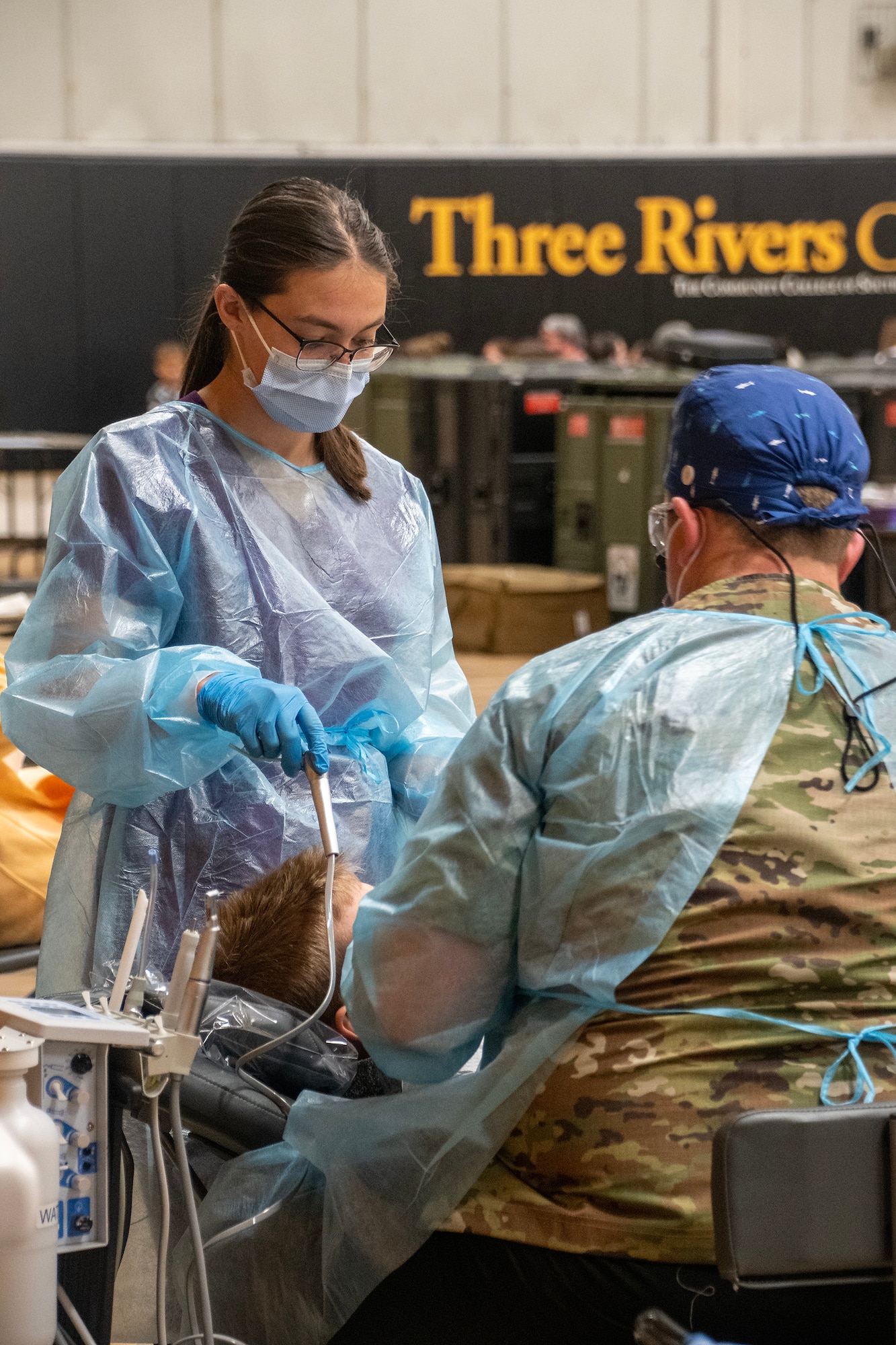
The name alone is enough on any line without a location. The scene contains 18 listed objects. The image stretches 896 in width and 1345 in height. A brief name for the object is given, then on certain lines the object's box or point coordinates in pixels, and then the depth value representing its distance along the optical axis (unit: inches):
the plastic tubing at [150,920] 149.4
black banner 662.9
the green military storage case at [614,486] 419.8
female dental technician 149.8
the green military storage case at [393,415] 488.1
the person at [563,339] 556.1
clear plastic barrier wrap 146.5
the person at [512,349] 552.0
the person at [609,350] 551.0
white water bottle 128.8
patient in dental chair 149.9
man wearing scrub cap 133.9
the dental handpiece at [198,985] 133.9
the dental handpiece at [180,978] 134.2
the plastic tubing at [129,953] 135.7
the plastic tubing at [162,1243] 134.6
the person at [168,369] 529.9
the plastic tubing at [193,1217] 135.5
